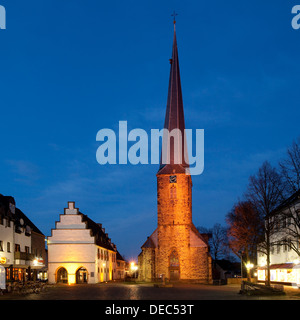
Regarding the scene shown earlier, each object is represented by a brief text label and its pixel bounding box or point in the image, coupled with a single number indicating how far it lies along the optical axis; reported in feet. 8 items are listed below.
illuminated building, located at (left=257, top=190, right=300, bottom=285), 123.85
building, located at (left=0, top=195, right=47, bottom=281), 132.13
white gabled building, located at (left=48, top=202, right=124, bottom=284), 169.89
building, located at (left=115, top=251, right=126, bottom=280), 252.93
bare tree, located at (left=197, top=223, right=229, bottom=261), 270.92
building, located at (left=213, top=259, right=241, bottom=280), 253.62
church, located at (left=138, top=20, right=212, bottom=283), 176.55
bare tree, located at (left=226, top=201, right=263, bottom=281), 136.03
